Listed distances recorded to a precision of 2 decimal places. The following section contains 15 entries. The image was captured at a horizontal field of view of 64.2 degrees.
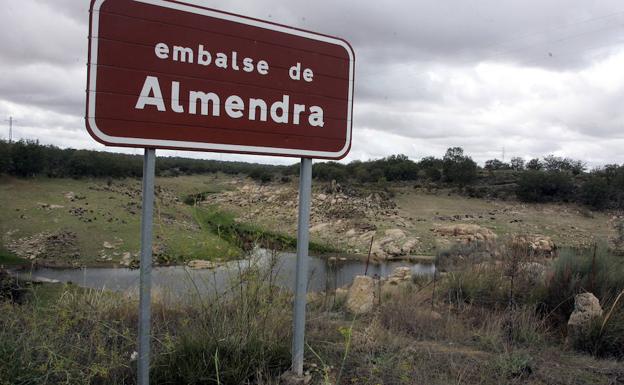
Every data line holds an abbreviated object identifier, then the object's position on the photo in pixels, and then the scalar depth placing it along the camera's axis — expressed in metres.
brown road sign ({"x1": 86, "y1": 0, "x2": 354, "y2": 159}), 2.65
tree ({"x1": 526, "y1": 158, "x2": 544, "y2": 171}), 42.69
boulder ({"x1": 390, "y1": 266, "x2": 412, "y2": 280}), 11.05
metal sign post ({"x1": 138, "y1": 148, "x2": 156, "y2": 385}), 2.71
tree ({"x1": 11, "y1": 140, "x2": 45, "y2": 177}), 23.94
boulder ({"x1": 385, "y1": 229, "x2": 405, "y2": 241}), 21.08
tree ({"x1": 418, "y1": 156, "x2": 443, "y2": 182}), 36.28
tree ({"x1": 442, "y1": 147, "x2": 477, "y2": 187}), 34.25
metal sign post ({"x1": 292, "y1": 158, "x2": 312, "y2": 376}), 3.25
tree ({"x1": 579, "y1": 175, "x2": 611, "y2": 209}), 29.02
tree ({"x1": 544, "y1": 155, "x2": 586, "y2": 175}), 41.66
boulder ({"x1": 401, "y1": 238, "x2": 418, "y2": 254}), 19.89
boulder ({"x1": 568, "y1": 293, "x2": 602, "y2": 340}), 4.97
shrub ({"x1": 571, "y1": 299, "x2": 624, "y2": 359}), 4.80
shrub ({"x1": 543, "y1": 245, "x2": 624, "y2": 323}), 5.97
